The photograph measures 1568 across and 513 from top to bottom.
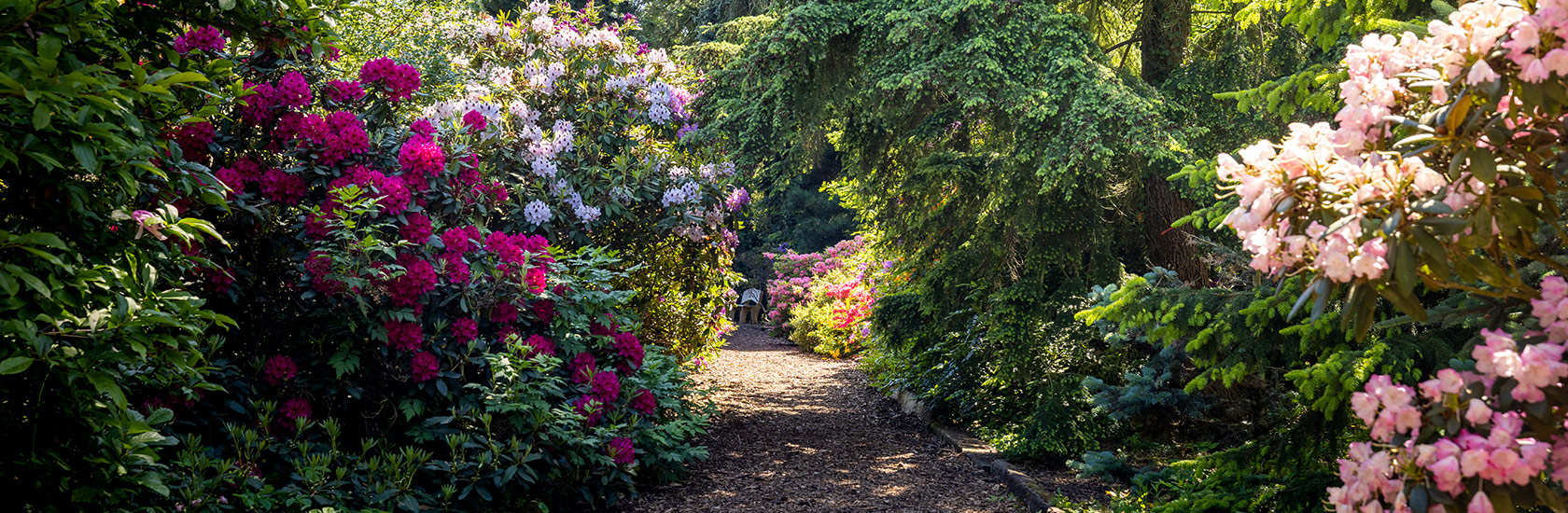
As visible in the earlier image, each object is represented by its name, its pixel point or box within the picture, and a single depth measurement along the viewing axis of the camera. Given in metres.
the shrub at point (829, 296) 10.77
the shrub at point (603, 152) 4.63
